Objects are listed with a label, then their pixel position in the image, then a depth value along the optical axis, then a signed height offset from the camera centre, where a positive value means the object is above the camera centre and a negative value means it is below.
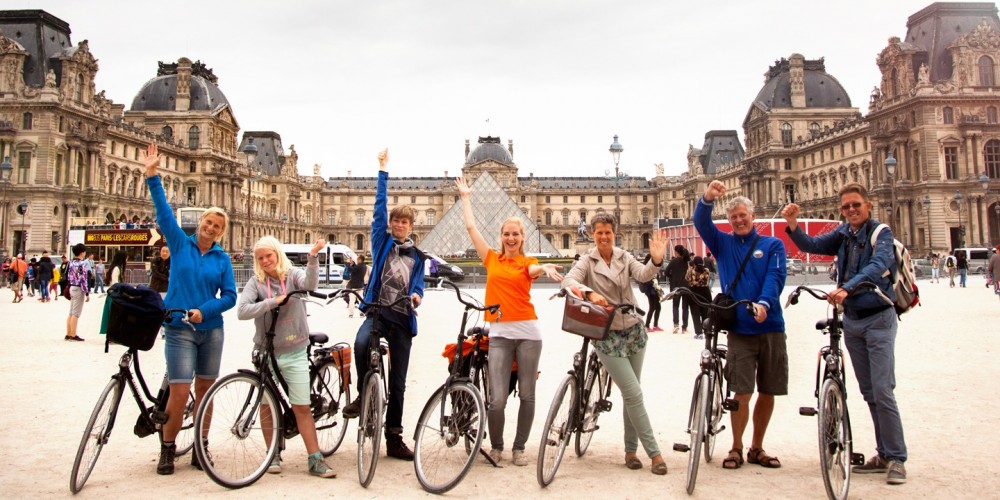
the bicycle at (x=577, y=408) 3.58 -0.68
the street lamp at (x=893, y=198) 36.09 +5.04
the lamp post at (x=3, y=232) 34.88 +3.21
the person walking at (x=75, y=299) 9.46 -0.09
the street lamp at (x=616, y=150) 18.22 +3.85
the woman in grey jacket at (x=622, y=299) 3.74 -0.05
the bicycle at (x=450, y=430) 3.59 -0.78
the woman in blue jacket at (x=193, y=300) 3.73 -0.05
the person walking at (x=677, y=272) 10.62 +0.29
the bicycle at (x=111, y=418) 3.45 -0.69
